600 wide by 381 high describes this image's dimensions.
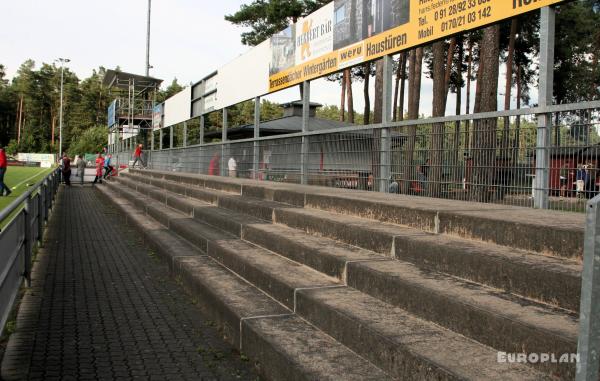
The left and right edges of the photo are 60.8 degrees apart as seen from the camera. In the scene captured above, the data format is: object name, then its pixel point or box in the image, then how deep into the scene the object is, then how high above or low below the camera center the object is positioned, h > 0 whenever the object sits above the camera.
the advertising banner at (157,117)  25.86 +3.02
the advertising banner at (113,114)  38.50 +4.82
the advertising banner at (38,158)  74.44 +2.19
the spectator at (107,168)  32.82 +0.39
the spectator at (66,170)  30.14 +0.18
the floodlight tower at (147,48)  36.34 +9.13
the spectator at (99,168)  32.07 +0.37
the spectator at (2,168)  18.66 +0.15
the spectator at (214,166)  13.91 +0.28
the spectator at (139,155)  27.08 +1.04
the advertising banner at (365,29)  5.57 +2.13
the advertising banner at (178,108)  19.73 +2.86
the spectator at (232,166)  12.51 +0.25
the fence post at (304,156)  8.82 +0.38
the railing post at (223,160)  13.24 +0.42
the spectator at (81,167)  31.53 +0.40
